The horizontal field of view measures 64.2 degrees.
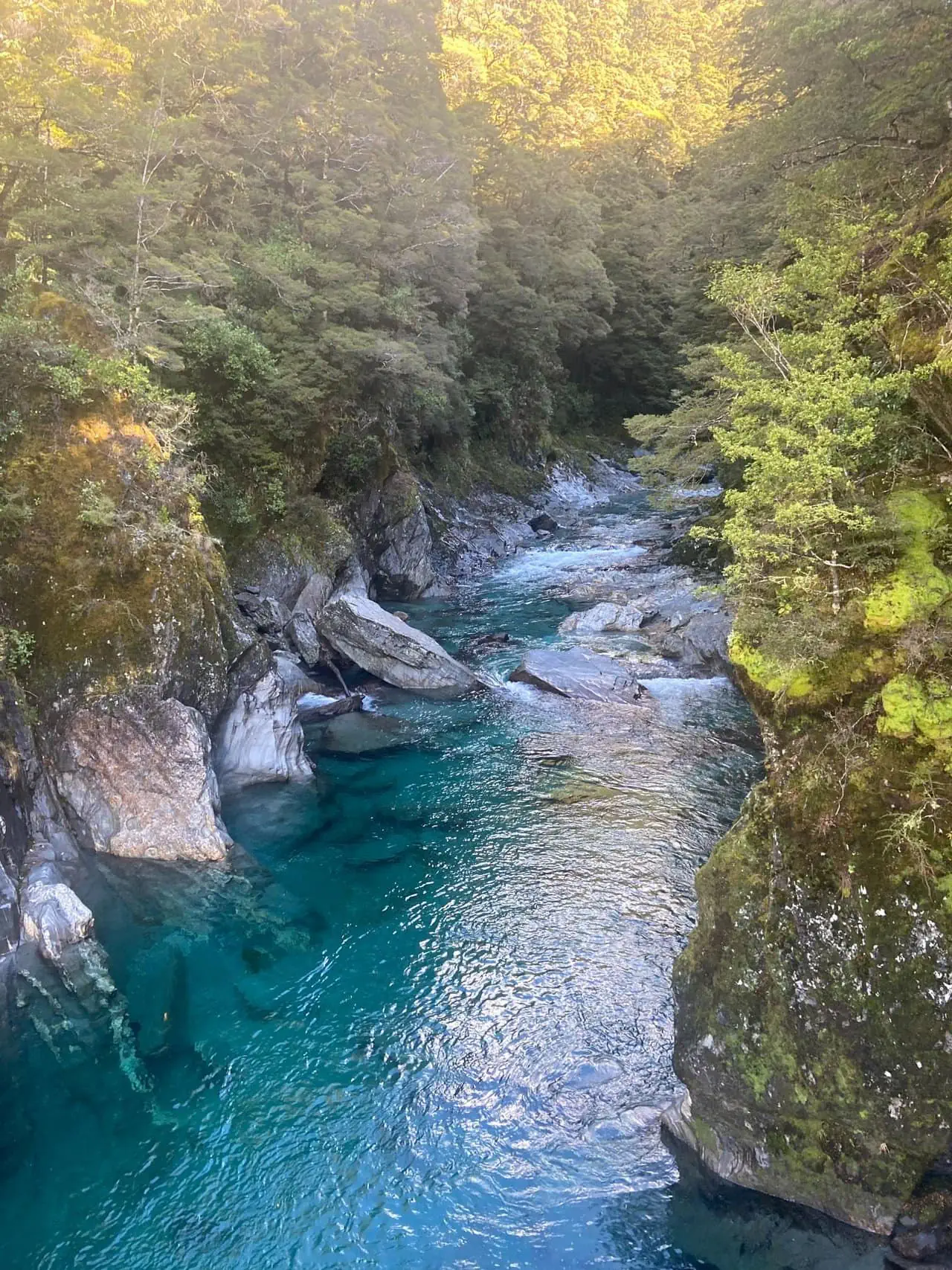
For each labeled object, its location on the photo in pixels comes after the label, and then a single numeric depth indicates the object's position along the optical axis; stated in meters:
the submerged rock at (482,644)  20.58
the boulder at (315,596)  19.30
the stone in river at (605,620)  21.80
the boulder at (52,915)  9.73
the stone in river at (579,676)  17.83
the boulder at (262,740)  14.05
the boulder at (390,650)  18.41
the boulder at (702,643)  18.58
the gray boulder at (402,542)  24.81
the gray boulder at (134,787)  11.82
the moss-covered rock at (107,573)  12.02
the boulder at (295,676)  16.58
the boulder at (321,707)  16.94
